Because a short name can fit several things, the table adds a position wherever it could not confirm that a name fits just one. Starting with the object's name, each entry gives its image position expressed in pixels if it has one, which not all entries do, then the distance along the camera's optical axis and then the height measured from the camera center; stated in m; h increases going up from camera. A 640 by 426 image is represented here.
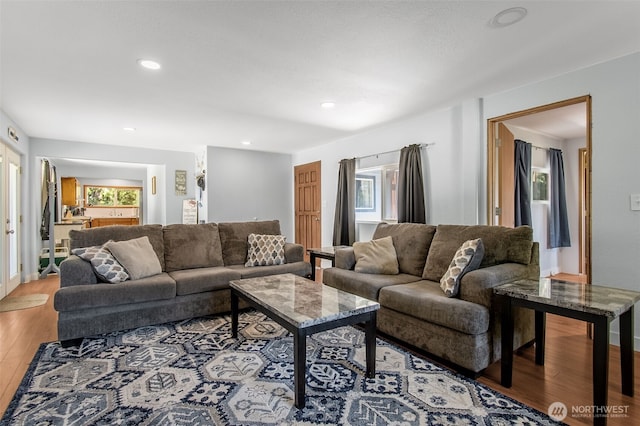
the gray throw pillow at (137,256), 2.98 -0.38
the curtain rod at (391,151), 4.08 +0.88
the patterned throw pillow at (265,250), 3.81 -0.41
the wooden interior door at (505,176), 3.54 +0.42
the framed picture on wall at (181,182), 6.44 +0.67
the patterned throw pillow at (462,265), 2.35 -0.37
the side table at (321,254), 3.84 -0.47
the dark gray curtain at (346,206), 5.13 +0.14
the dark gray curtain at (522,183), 4.31 +0.42
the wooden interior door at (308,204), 6.15 +0.22
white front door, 3.96 -0.03
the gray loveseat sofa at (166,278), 2.65 -0.59
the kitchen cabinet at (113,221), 9.44 -0.13
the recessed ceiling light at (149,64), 2.54 +1.20
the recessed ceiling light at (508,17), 1.92 +1.20
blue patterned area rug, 1.70 -1.04
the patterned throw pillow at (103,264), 2.80 -0.41
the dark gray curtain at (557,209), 5.02 +0.07
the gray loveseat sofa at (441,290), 2.11 -0.59
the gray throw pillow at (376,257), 3.17 -0.42
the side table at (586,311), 1.61 -0.52
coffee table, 1.78 -0.57
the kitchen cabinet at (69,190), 8.63 +0.70
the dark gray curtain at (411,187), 4.06 +0.35
